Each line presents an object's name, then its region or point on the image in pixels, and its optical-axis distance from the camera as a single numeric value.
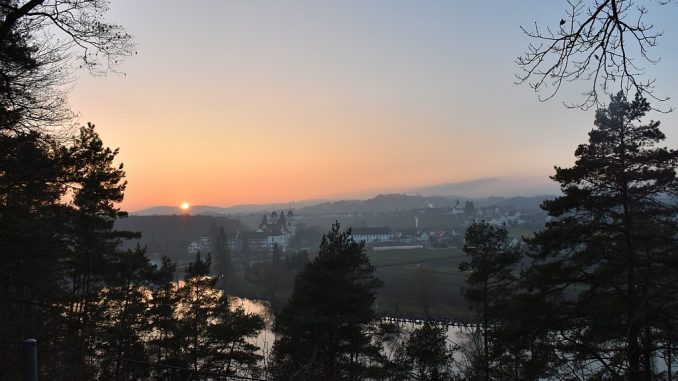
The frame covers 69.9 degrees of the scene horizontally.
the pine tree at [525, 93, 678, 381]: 10.74
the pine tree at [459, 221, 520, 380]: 18.22
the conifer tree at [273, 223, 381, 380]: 15.77
